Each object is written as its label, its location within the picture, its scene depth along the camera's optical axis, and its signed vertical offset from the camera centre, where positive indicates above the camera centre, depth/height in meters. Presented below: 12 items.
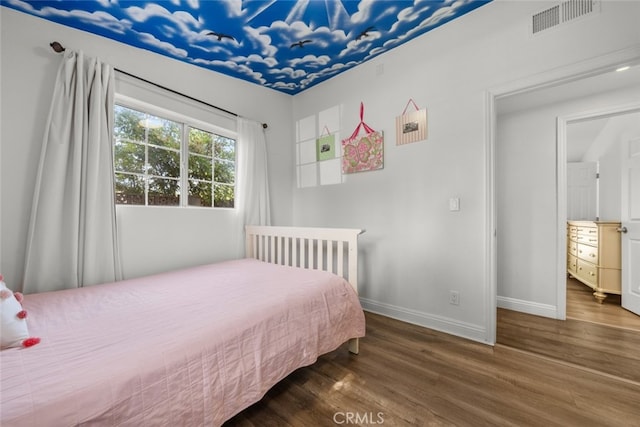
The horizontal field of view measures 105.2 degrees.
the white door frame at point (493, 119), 1.50 +0.65
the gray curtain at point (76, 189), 1.54 +0.17
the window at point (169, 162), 1.95 +0.46
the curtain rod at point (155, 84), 1.60 +1.06
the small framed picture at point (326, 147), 2.67 +0.70
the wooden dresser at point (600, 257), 2.63 -0.59
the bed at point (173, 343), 0.65 -0.46
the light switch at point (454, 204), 1.93 +0.03
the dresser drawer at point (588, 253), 2.82 -0.57
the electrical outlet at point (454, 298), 1.94 -0.71
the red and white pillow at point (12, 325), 0.82 -0.38
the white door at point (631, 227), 2.26 -0.20
